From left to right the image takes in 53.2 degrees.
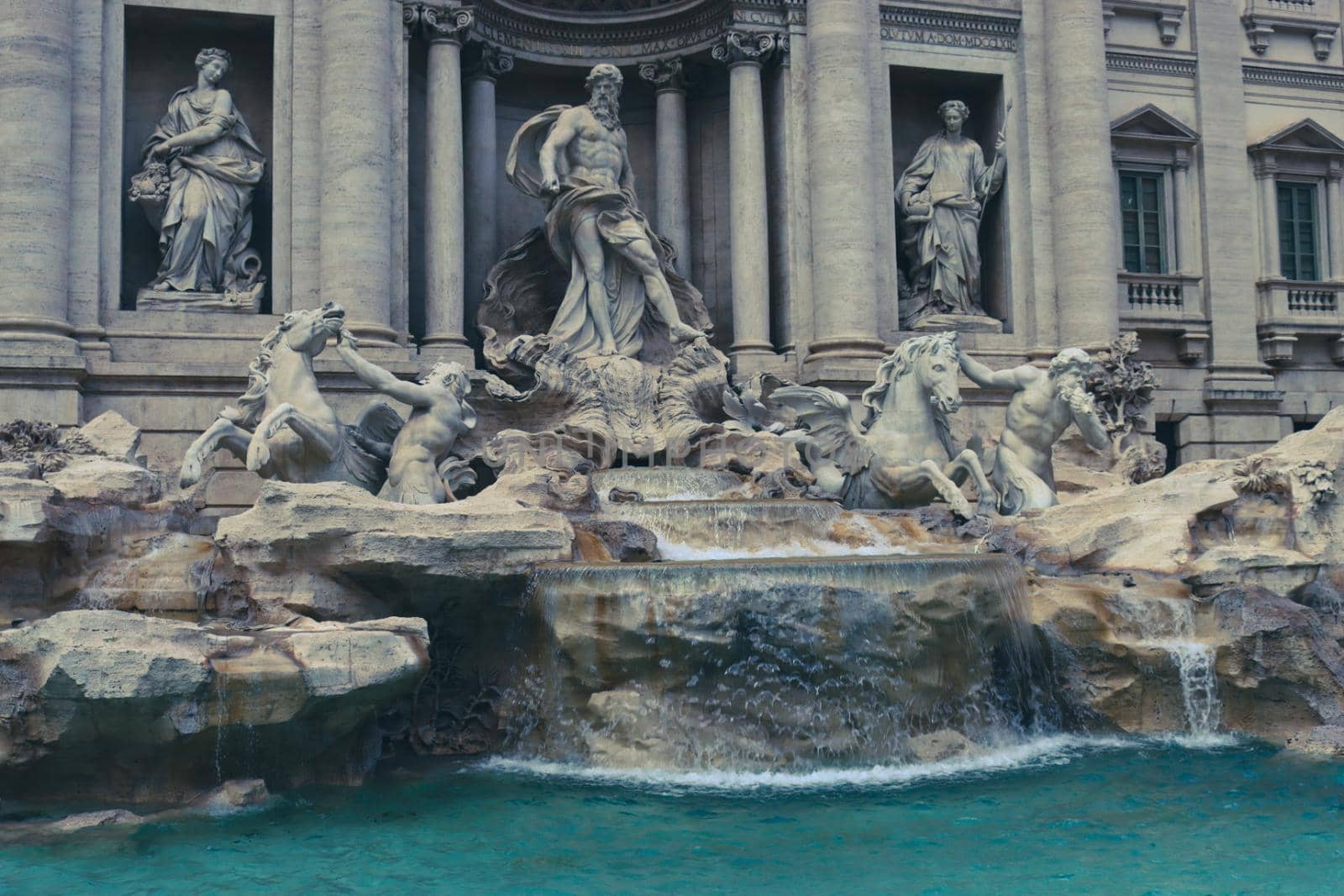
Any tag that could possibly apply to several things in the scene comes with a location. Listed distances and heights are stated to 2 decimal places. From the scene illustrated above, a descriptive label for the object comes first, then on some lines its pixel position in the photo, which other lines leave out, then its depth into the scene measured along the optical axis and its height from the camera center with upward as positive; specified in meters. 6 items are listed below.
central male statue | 17.34 +4.08
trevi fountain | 8.88 +1.01
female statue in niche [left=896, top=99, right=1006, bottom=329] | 19.72 +4.71
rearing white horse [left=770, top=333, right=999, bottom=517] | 14.17 +1.06
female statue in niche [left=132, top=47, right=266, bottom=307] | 16.77 +4.52
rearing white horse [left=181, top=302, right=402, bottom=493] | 12.88 +1.20
